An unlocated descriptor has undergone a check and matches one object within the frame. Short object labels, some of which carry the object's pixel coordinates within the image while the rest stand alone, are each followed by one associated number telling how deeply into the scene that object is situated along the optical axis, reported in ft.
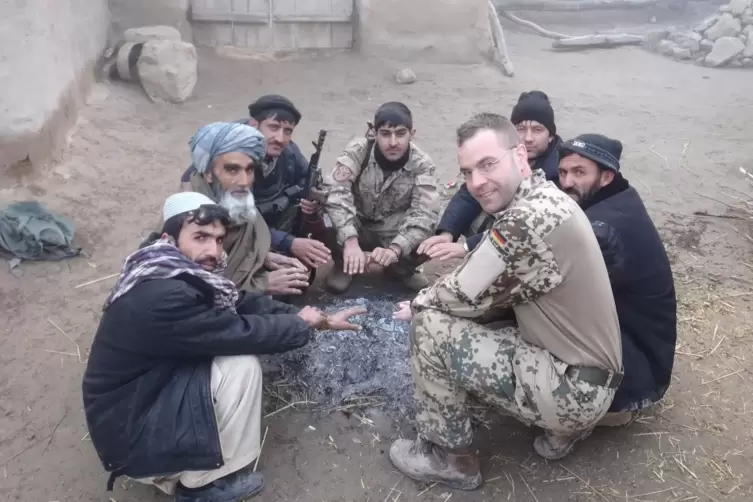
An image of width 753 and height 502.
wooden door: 30.30
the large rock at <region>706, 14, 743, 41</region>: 41.91
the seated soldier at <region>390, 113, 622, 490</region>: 8.39
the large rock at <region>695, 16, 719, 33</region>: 43.07
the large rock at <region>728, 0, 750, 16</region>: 43.04
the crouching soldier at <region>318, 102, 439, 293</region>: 14.28
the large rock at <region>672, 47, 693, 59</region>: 40.78
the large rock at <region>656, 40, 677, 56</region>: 41.55
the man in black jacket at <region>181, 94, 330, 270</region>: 13.53
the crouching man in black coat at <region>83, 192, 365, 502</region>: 8.28
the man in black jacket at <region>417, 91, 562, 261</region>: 13.09
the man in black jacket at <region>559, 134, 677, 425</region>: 10.00
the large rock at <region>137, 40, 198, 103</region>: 24.63
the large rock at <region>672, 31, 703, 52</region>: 41.45
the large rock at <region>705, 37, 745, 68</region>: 39.63
